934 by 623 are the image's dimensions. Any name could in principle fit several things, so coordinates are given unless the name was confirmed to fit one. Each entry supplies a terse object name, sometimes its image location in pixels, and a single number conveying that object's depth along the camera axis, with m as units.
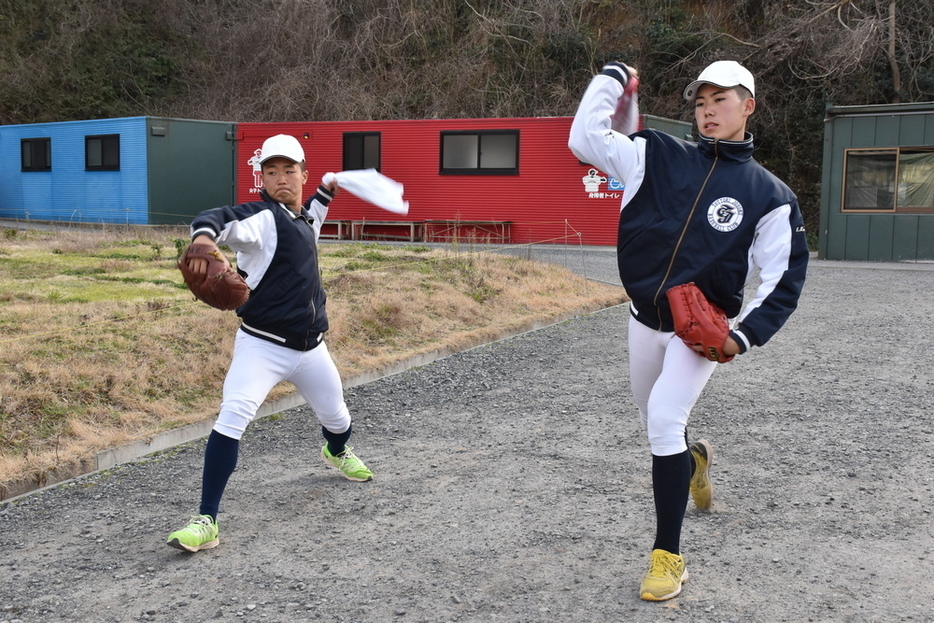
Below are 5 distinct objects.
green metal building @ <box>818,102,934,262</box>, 19.58
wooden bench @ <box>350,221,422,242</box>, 24.97
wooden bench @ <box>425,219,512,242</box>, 24.05
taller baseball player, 3.80
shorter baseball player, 4.35
